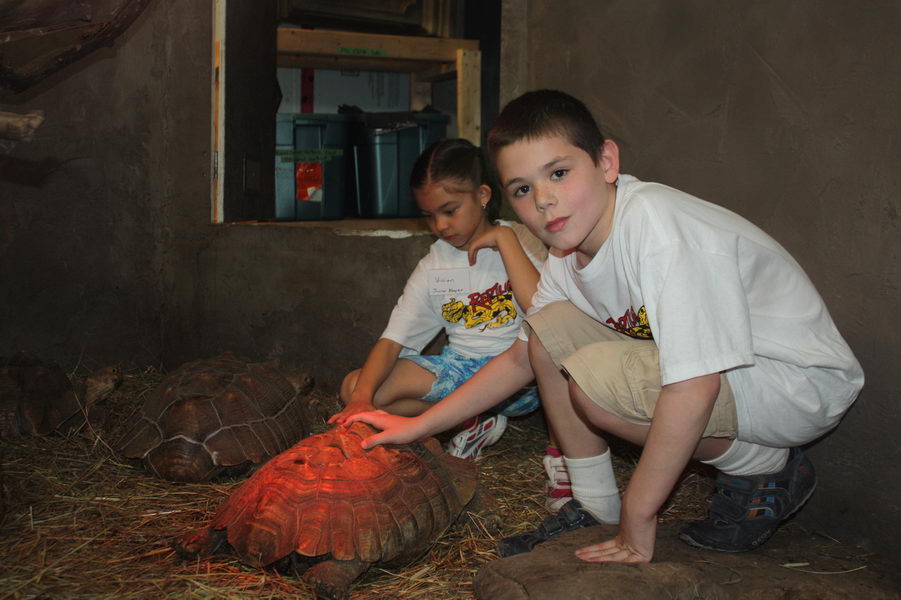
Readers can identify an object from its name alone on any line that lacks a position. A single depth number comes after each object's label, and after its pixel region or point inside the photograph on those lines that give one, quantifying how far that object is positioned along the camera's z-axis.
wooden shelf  6.71
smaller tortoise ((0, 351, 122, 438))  4.04
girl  3.53
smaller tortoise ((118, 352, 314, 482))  3.54
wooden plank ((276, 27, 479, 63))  7.05
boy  2.16
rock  2.27
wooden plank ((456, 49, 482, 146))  6.54
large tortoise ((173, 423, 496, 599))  2.55
